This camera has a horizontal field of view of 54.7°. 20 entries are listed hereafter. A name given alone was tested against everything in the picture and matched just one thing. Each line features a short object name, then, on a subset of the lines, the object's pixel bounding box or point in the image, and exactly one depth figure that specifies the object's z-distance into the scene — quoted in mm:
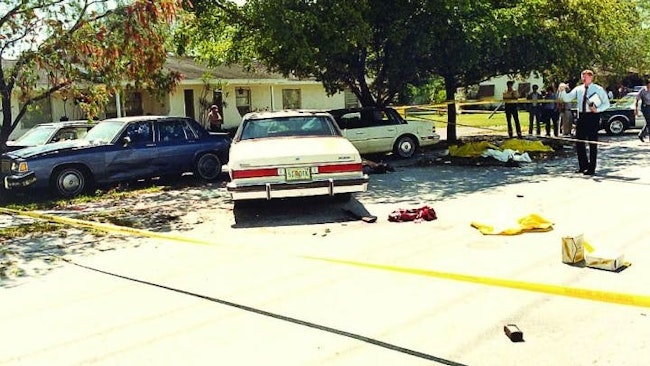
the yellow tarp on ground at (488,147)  14697
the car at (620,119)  20766
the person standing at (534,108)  20300
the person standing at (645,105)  17078
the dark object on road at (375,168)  13703
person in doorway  19547
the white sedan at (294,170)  8594
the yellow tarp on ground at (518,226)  7355
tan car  16016
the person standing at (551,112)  20047
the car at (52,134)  13906
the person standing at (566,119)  19547
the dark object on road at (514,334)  4211
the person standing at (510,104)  18844
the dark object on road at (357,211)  8516
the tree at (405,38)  13953
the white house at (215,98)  24461
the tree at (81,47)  10102
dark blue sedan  11664
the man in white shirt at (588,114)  11484
